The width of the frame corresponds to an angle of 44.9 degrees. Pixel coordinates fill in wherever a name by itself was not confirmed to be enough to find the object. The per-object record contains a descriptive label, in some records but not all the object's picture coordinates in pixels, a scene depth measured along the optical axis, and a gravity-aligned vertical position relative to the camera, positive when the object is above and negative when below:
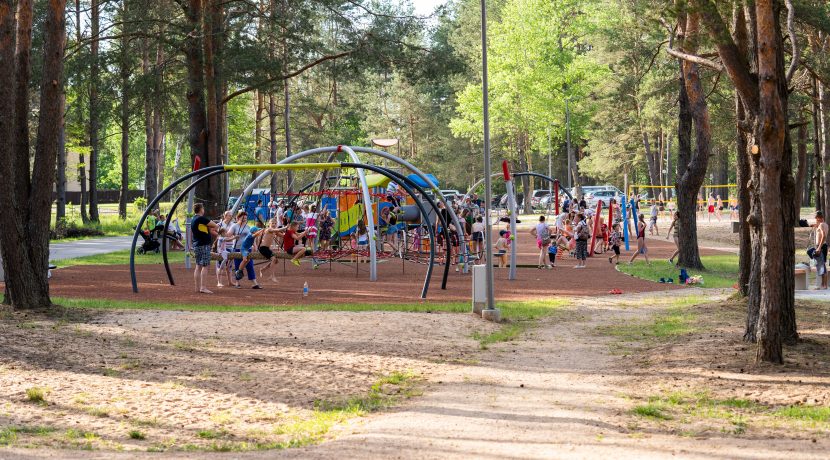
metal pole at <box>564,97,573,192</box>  64.51 +7.52
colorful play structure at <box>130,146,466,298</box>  22.09 +0.95
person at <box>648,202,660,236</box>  46.48 +0.36
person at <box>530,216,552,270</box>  27.86 -0.07
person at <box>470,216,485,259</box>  27.81 -0.04
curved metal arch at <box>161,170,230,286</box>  22.58 +0.84
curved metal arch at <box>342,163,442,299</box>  20.15 +0.70
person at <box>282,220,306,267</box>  24.19 -0.18
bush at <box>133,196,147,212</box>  58.19 +2.08
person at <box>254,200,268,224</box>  39.97 +1.02
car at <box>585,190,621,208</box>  65.38 +2.46
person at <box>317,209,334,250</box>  30.03 +0.21
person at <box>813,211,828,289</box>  21.25 -0.44
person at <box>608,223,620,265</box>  29.93 -0.35
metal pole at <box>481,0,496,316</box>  16.23 +0.75
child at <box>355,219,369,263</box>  28.88 +0.01
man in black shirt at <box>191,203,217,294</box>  19.78 +0.06
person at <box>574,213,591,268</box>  27.44 -0.14
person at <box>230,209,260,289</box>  21.77 +0.16
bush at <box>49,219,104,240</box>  39.25 +0.36
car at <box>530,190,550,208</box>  77.50 +2.83
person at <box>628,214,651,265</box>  30.67 -0.16
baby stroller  32.38 -0.07
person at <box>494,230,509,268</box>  27.70 -0.39
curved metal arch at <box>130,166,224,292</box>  22.50 +1.13
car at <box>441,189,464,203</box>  63.09 +2.66
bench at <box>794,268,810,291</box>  21.41 -1.10
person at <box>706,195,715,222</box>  55.14 +1.39
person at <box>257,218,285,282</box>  22.64 -0.14
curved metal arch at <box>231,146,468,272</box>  23.86 +1.73
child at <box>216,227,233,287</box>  21.81 -0.13
